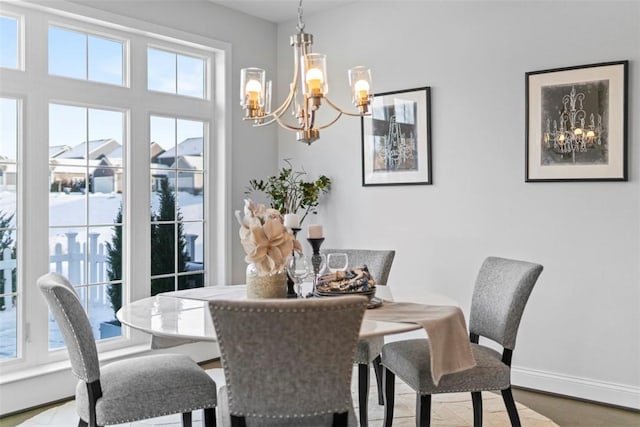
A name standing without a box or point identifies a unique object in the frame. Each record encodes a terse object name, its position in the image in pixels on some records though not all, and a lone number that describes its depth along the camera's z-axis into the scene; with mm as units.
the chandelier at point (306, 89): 2326
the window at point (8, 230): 3314
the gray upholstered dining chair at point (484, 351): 2391
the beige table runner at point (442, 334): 2070
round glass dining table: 1964
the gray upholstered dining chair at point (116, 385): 2098
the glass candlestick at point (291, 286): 2447
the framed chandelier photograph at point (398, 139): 4051
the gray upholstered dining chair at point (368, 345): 2902
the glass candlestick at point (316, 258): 2479
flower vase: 2328
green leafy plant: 4406
